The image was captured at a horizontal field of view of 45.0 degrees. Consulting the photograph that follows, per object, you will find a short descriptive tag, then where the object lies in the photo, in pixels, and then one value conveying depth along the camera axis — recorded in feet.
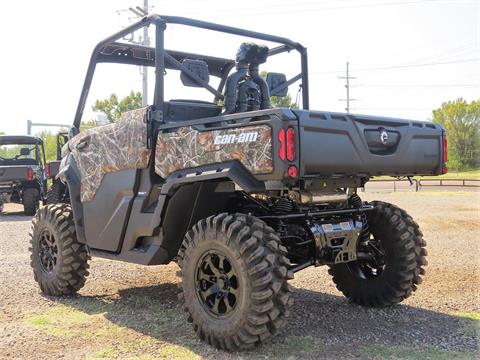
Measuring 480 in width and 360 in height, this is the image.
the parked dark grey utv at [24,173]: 55.31
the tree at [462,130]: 214.92
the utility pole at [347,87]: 240.24
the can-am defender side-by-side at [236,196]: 13.61
